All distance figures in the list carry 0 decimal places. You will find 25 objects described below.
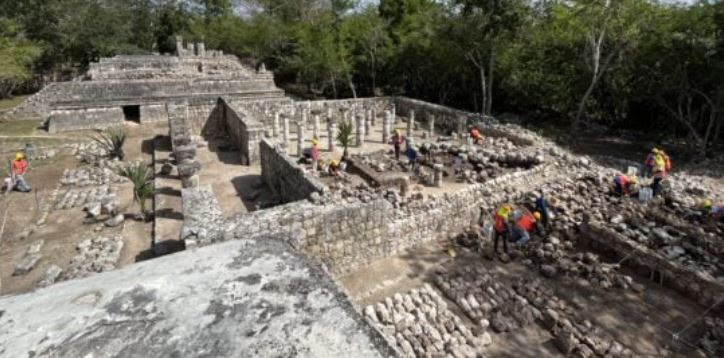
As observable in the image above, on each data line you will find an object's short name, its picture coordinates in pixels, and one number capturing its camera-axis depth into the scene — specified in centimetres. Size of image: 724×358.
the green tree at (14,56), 2272
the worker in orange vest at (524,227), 834
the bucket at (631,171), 1135
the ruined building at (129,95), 1753
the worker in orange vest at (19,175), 1107
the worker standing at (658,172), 1026
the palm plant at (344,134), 1365
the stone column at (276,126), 1700
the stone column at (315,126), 1674
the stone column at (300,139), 1422
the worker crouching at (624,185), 1015
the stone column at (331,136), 1468
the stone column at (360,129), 1539
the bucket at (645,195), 983
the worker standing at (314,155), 1202
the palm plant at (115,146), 1396
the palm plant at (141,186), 957
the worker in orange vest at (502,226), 796
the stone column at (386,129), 1639
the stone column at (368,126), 1771
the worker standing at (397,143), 1335
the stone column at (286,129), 1554
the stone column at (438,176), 1108
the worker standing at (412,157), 1218
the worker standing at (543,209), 909
